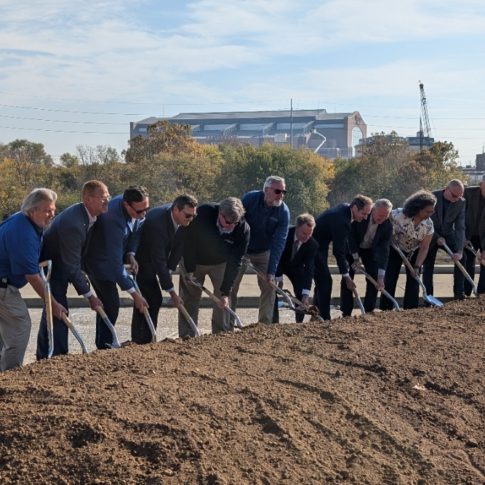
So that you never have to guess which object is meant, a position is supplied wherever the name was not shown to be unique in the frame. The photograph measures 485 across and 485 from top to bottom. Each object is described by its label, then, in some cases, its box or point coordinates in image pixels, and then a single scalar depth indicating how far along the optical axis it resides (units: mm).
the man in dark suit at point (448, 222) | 9844
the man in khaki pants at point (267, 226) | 8016
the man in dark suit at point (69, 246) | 6172
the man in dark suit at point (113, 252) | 6441
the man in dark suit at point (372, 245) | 8562
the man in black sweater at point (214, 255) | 7398
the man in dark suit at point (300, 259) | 8096
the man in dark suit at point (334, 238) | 8375
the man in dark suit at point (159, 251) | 6805
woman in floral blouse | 8766
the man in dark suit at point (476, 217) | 10539
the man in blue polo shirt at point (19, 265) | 5449
